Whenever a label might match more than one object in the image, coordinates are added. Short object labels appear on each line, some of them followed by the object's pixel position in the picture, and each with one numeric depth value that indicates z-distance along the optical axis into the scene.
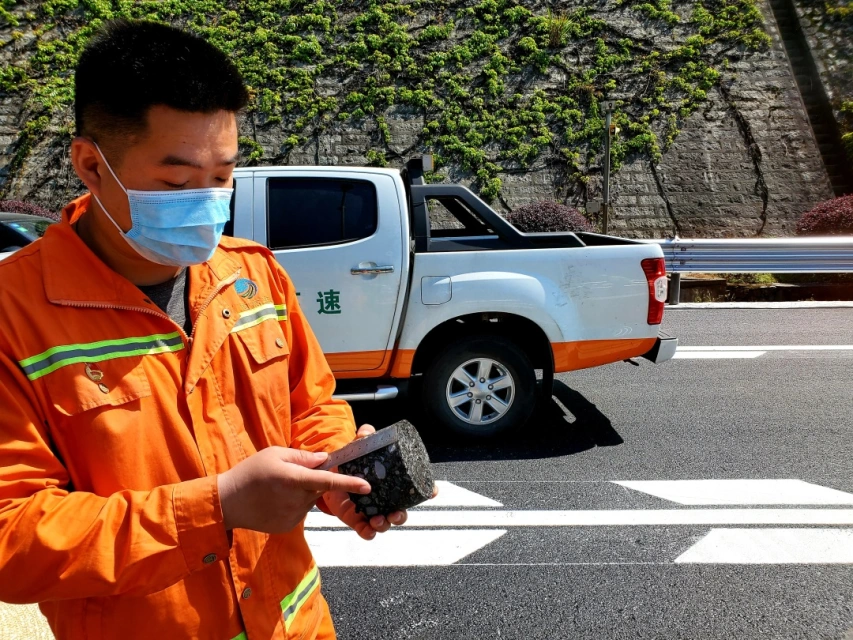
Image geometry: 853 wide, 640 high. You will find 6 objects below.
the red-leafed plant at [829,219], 12.12
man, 1.10
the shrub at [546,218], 12.71
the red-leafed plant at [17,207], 13.05
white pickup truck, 4.93
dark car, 6.68
